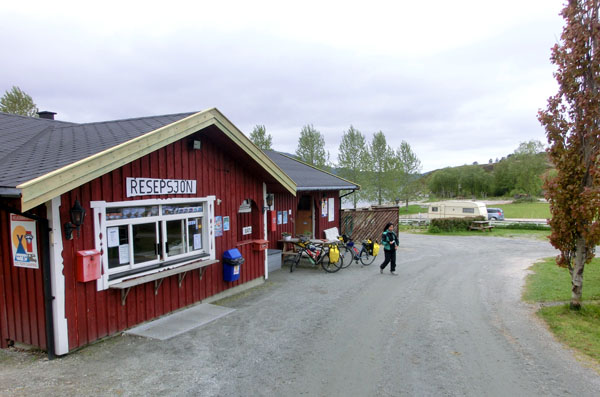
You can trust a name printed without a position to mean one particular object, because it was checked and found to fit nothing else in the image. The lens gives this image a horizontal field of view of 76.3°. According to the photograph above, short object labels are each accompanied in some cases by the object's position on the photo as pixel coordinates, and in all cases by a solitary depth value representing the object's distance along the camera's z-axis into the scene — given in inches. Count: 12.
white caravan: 1107.9
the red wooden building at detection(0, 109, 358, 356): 206.1
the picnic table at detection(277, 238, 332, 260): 493.1
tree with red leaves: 276.8
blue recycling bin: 341.1
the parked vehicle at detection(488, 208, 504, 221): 1281.4
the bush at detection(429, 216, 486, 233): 1007.6
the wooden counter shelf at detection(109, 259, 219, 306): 240.7
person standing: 442.4
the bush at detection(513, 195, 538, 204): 2780.5
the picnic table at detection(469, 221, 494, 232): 999.4
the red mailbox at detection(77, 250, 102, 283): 216.1
